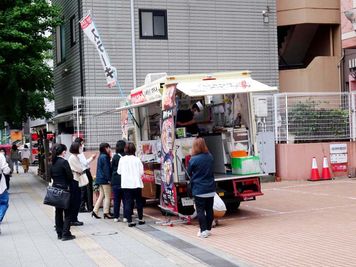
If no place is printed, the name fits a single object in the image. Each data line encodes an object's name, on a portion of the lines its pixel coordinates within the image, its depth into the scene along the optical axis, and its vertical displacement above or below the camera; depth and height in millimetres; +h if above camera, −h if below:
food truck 10852 +128
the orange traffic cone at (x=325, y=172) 17938 -1131
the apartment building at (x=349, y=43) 18172 +3287
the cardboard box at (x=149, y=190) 12674 -1125
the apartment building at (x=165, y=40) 19031 +3598
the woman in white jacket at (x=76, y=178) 10855 -724
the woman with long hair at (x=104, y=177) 12078 -760
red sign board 18406 -1009
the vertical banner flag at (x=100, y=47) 15672 +2694
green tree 17531 +3040
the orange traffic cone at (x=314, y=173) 17812 -1148
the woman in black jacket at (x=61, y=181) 9719 -671
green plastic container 11352 -539
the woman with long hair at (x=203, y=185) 9477 -771
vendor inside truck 12312 +453
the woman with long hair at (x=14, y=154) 27906 -486
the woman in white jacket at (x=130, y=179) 10984 -742
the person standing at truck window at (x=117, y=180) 11688 -803
